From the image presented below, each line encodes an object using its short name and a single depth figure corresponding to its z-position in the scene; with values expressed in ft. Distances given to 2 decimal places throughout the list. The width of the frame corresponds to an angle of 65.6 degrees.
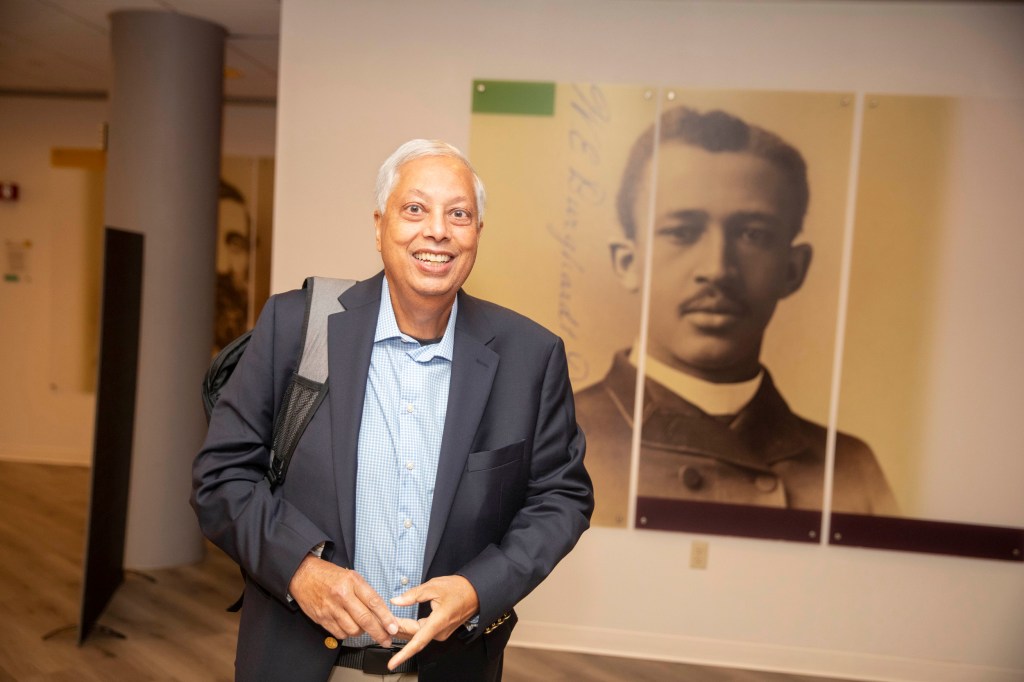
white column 13.94
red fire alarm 21.24
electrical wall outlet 11.85
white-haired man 4.53
